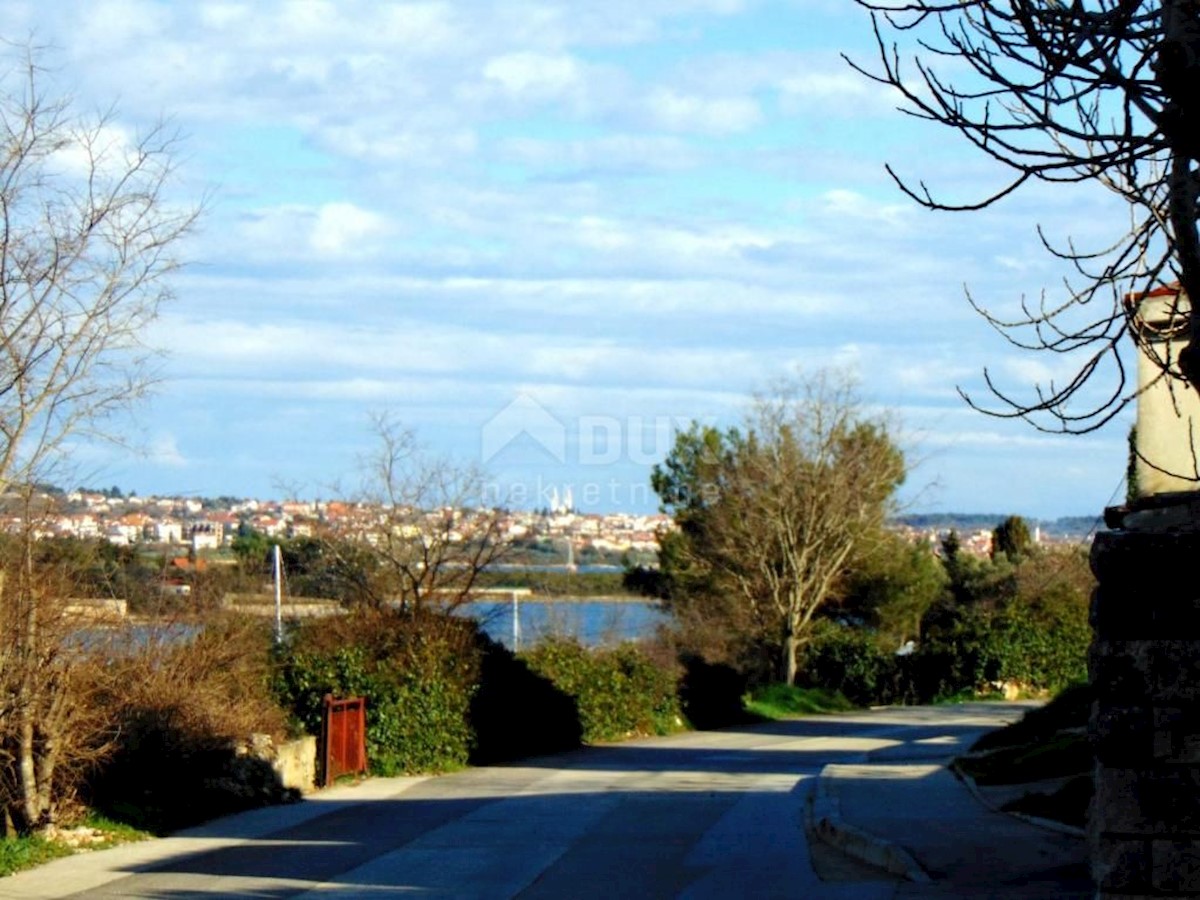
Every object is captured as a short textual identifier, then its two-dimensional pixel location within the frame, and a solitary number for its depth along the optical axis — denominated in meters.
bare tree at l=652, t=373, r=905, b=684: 51.84
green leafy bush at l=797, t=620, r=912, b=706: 49.69
